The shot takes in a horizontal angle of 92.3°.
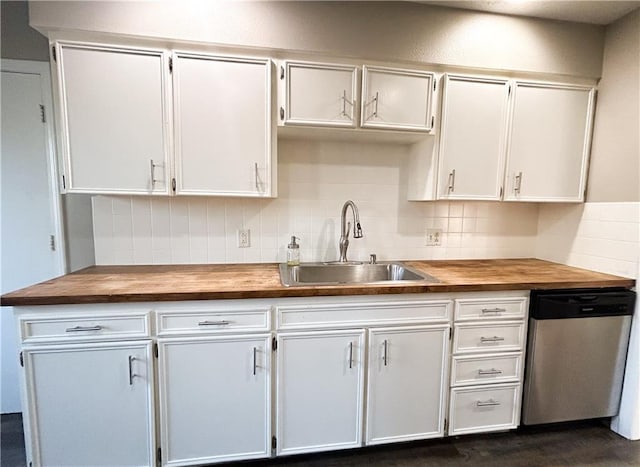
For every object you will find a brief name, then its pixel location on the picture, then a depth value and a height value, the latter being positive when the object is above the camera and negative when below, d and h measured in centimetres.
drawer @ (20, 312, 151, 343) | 135 -58
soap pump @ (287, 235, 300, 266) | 202 -34
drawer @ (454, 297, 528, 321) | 168 -56
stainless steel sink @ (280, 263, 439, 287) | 203 -46
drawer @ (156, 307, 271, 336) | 144 -58
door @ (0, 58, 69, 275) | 183 +32
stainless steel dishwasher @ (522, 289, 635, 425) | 174 -84
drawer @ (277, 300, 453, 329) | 153 -56
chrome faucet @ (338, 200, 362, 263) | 202 -17
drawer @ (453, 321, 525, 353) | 170 -73
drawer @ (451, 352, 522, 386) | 172 -92
